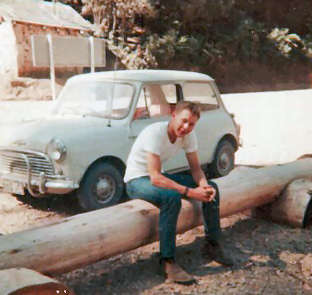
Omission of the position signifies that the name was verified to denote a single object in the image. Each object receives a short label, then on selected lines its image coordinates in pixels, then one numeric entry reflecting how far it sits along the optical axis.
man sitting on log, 3.09
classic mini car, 4.55
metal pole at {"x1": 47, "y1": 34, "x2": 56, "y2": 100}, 10.20
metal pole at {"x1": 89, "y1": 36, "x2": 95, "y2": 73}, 11.62
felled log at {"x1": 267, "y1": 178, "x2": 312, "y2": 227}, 4.40
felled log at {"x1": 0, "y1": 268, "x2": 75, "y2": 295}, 2.00
